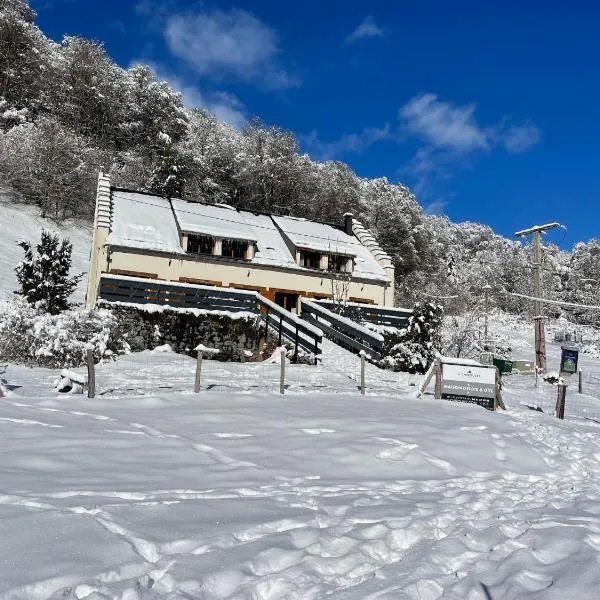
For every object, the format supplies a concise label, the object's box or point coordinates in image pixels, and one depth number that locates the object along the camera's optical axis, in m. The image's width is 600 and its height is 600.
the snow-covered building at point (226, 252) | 26.47
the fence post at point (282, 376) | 13.17
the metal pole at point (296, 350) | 19.69
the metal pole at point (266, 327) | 20.83
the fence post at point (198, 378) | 12.13
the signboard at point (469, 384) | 14.48
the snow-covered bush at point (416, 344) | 21.48
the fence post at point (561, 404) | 15.22
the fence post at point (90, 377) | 10.91
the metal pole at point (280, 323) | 20.28
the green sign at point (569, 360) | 25.78
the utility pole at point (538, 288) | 25.66
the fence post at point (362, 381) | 14.72
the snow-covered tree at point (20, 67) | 47.91
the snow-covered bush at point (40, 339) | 15.63
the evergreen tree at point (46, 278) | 17.83
